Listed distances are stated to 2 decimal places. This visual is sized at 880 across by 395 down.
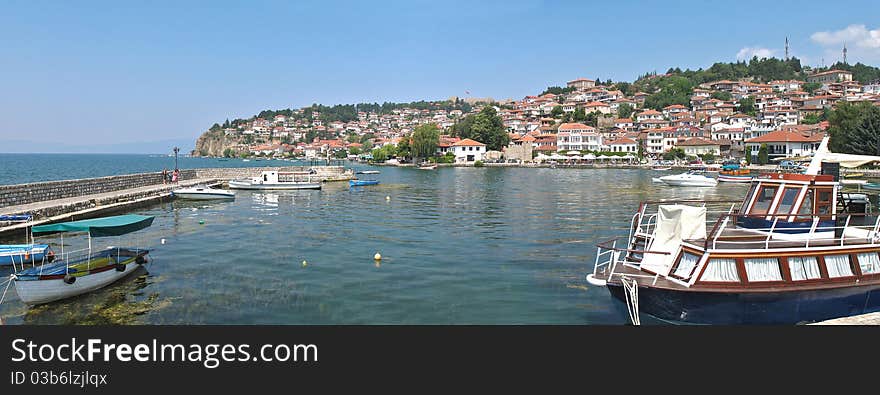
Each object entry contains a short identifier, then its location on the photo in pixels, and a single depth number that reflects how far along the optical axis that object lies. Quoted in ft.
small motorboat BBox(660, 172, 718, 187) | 193.16
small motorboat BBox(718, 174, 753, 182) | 214.79
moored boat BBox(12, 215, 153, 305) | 43.86
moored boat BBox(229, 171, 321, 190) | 168.04
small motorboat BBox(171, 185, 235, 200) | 131.75
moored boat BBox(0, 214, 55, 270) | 56.24
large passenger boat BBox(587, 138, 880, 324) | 35.24
